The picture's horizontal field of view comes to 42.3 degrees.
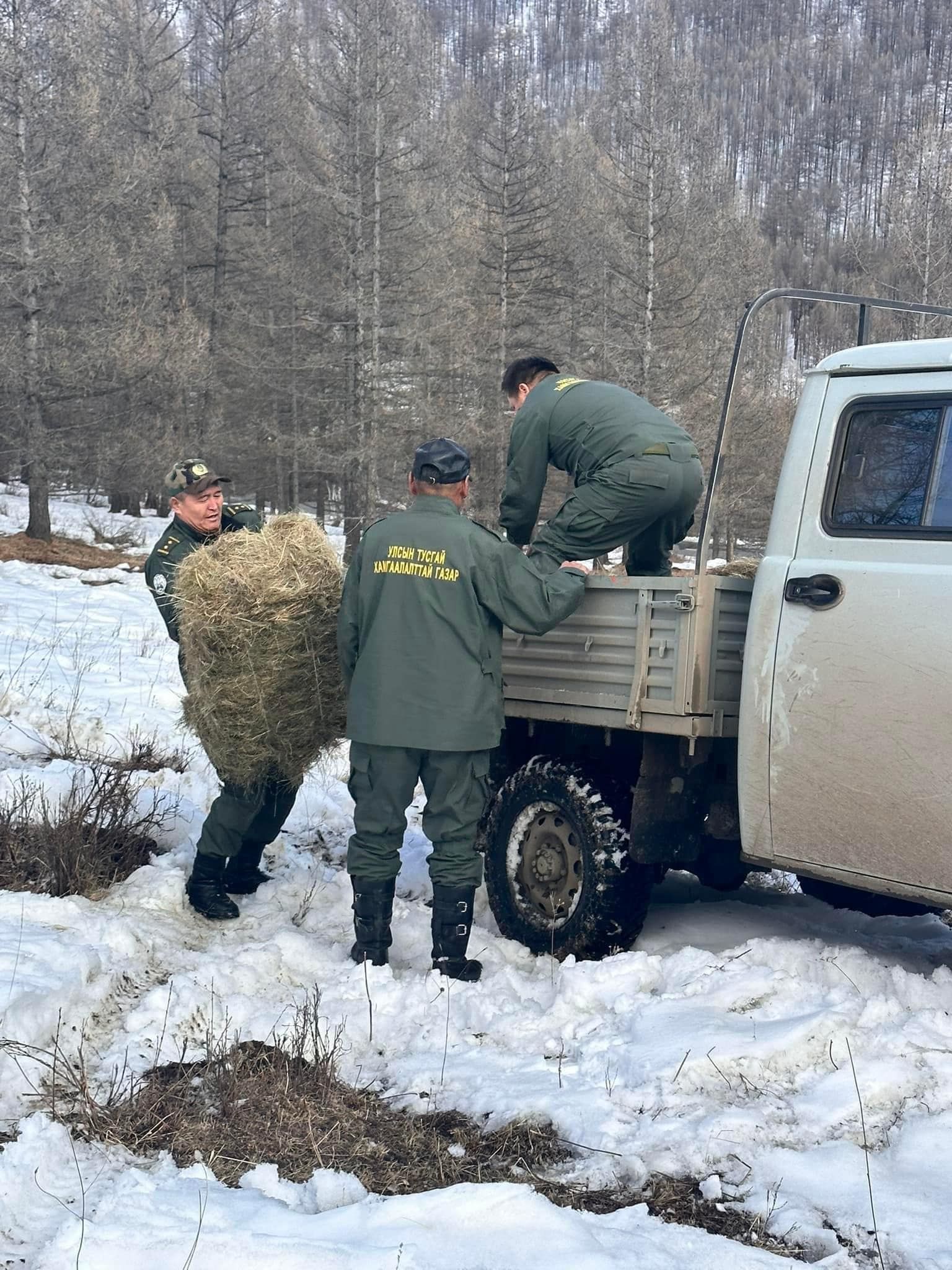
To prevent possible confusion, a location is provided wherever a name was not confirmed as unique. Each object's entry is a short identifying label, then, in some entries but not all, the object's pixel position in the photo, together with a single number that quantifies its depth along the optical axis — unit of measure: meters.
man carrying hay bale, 5.37
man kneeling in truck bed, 5.11
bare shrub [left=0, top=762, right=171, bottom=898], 5.23
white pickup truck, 3.90
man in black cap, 4.67
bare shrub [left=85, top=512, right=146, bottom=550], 24.22
